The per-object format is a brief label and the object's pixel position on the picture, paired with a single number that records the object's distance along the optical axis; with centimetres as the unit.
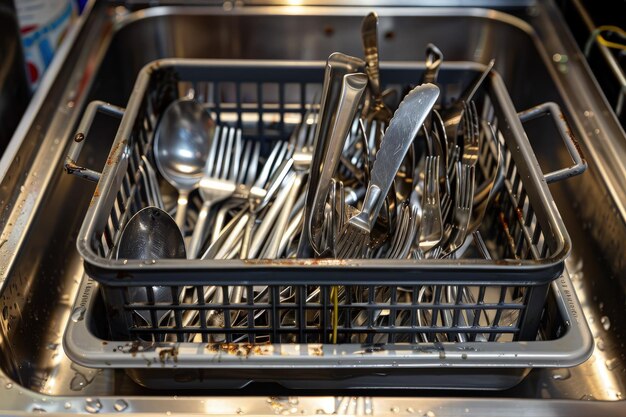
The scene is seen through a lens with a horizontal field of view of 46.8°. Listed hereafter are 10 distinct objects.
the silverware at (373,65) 73
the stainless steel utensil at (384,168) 59
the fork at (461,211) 66
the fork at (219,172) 77
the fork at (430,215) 65
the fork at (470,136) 70
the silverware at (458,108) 72
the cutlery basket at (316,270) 51
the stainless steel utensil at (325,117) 61
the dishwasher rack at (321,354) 53
